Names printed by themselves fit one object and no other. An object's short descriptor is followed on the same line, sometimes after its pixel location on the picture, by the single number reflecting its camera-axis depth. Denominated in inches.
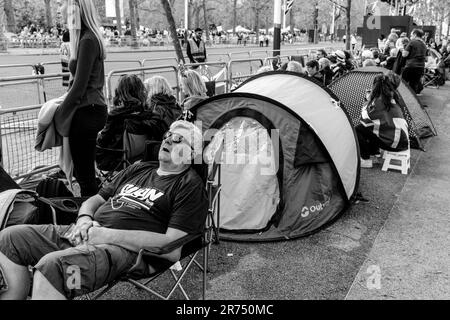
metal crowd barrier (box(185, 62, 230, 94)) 346.0
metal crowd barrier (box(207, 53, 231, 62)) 912.4
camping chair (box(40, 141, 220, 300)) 100.6
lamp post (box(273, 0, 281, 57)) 448.8
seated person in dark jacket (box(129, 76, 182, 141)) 180.5
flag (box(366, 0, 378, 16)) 887.1
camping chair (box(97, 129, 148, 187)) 180.5
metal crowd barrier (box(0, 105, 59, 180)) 200.7
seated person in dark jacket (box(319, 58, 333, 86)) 379.6
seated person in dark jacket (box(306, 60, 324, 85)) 353.4
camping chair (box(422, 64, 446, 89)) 599.2
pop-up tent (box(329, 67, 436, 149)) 289.9
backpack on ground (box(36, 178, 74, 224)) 150.9
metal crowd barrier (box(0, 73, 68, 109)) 297.0
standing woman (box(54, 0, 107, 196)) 138.8
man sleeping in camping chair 91.4
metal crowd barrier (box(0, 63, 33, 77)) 616.1
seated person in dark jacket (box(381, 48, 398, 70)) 524.0
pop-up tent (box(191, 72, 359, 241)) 166.9
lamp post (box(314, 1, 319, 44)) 2455.7
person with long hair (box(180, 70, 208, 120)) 229.0
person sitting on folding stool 240.7
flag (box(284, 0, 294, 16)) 508.1
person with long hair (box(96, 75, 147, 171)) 182.7
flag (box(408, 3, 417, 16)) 1053.2
